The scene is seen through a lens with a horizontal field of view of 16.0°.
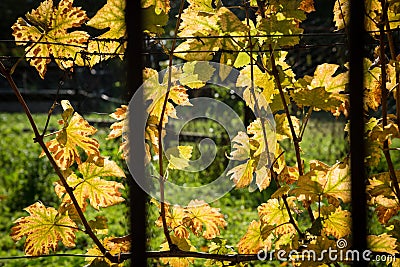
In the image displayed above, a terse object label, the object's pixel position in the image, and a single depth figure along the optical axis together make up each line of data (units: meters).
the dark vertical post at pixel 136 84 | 1.89
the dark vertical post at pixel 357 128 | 1.93
